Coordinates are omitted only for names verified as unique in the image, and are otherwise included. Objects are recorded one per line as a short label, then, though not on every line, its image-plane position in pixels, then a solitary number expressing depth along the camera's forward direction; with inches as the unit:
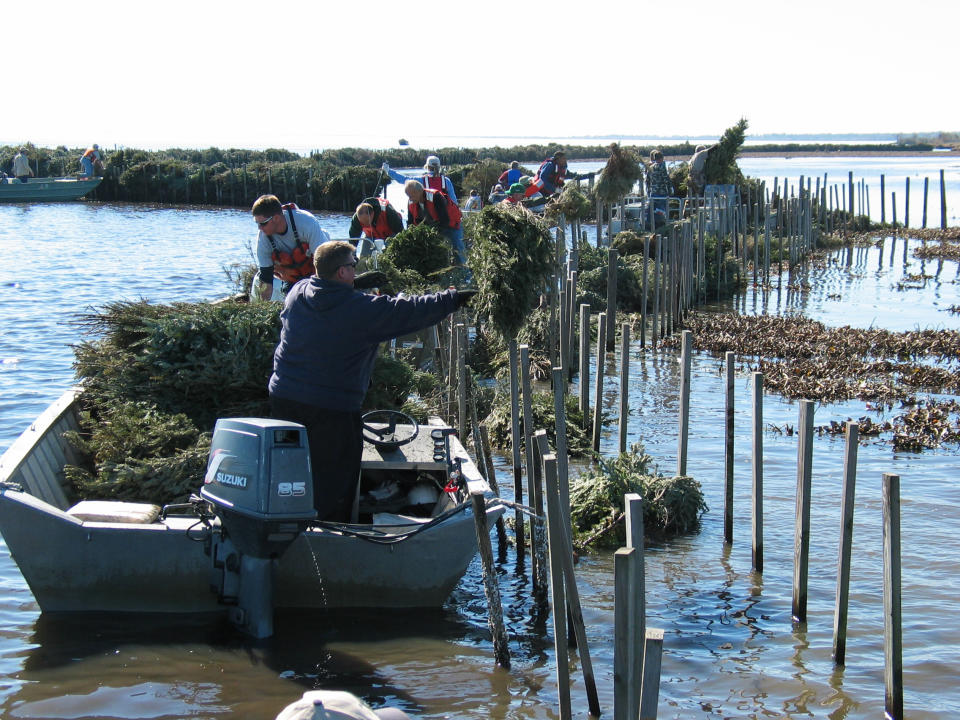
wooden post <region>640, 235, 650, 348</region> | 689.8
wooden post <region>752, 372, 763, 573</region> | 314.0
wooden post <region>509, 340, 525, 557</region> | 327.0
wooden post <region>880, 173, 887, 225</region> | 1542.8
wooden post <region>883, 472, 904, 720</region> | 227.1
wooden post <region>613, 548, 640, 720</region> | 185.2
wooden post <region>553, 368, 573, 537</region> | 245.8
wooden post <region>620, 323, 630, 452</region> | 394.3
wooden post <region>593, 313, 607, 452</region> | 427.2
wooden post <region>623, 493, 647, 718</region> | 182.7
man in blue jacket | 266.5
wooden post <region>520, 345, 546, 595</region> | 291.3
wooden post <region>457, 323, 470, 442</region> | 366.6
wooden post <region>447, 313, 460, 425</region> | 402.4
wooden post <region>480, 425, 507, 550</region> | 348.2
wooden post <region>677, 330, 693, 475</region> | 359.9
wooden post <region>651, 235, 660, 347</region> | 706.2
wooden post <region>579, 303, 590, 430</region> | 436.5
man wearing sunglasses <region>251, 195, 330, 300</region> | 399.2
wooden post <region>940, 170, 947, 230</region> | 1507.1
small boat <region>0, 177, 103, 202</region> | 2220.7
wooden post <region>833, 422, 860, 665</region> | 253.6
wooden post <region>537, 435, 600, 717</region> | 219.9
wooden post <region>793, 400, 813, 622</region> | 281.9
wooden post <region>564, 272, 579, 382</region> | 482.0
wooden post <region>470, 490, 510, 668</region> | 245.8
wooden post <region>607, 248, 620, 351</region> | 569.0
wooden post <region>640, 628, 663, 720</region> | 168.7
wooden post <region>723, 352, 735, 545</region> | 346.3
